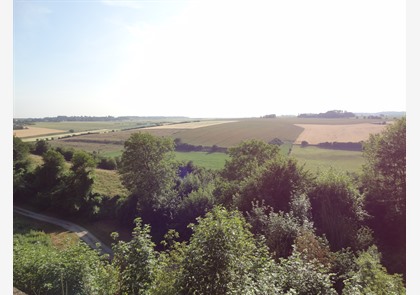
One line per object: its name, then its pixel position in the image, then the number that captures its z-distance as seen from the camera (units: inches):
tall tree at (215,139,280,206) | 803.4
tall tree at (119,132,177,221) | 868.0
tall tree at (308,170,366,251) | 422.3
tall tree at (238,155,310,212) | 534.6
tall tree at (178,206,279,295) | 170.9
